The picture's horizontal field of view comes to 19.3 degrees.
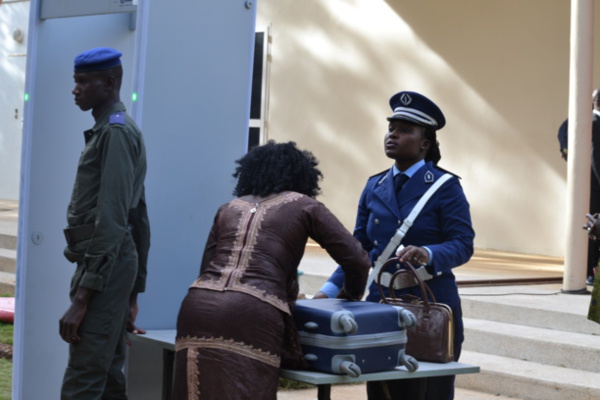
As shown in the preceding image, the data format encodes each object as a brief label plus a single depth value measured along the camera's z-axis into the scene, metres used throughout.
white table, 6.42
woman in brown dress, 6.33
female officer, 7.26
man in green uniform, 7.05
